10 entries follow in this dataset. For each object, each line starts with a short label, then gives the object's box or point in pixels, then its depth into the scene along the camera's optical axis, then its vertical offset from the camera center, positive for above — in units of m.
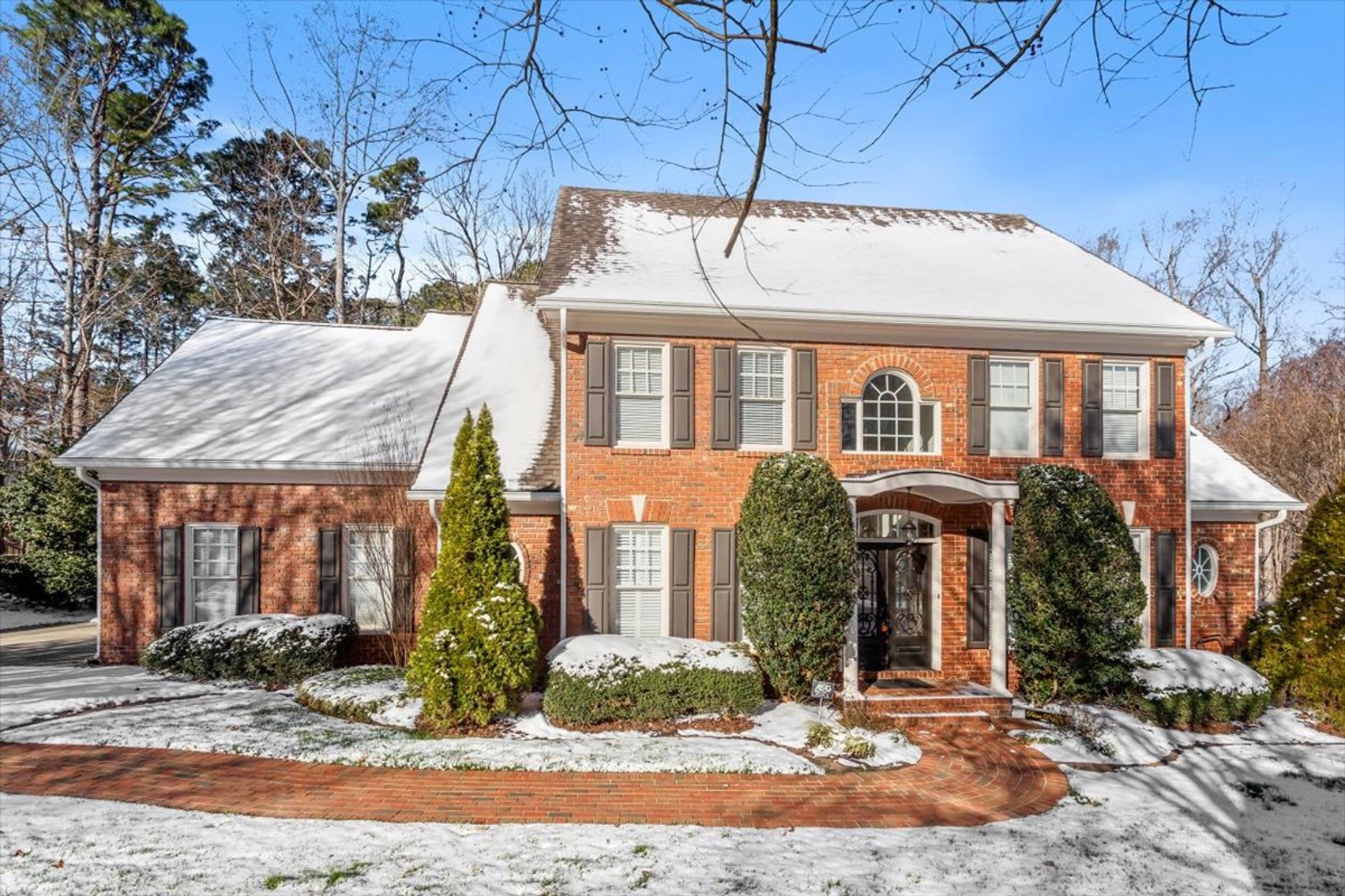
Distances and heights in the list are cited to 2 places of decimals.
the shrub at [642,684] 8.69 -2.70
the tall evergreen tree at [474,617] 8.48 -1.91
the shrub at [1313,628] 9.64 -2.33
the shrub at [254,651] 10.85 -2.89
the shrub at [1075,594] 9.45 -1.79
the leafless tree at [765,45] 3.07 +1.66
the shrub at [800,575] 9.12 -1.51
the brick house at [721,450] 10.41 -0.02
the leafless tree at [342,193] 21.36 +7.37
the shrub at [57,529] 18.66 -1.99
